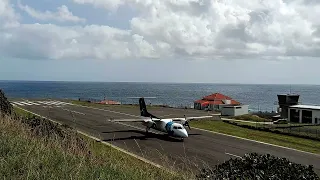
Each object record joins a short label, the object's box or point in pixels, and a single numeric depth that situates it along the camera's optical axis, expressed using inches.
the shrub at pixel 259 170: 312.7
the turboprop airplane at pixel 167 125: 1213.1
